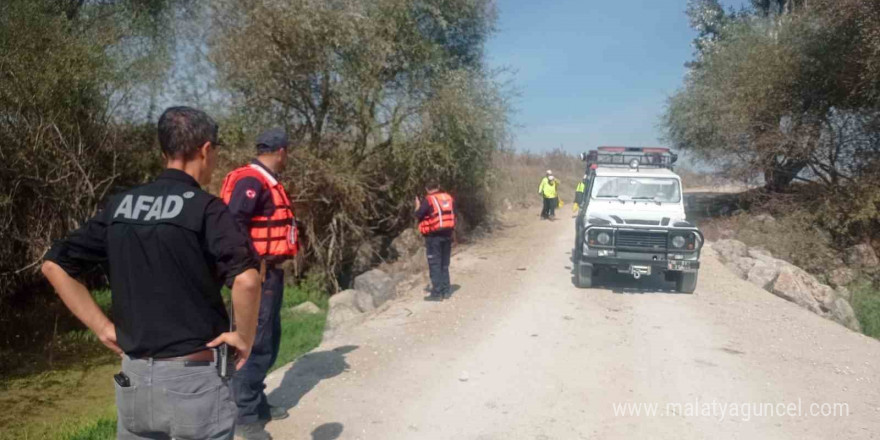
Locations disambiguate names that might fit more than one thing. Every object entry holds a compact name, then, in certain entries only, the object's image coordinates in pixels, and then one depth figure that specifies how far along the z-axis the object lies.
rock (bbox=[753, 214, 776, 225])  19.22
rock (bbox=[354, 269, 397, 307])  11.55
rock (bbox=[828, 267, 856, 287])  16.38
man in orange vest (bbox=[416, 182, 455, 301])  9.01
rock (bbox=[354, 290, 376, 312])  11.28
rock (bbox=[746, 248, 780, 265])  14.03
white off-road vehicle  9.70
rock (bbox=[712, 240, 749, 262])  14.50
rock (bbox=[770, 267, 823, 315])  11.34
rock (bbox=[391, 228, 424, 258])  15.60
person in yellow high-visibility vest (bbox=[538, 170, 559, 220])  22.05
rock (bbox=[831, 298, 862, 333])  11.55
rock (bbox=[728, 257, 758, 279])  12.86
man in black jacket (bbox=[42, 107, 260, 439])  2.54
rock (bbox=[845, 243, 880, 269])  16.88
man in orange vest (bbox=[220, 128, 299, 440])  4.42
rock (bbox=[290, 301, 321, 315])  12.73
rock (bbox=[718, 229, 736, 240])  19.06
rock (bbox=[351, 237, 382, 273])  15.88
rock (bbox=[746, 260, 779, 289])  11.97
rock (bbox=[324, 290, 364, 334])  10.24
